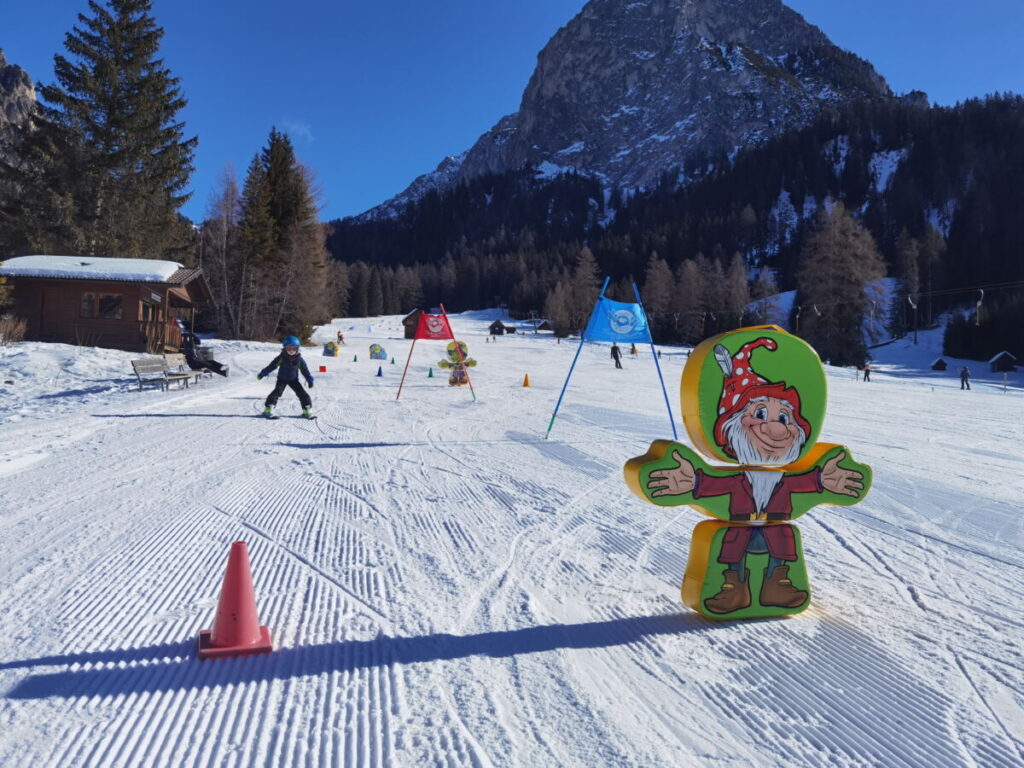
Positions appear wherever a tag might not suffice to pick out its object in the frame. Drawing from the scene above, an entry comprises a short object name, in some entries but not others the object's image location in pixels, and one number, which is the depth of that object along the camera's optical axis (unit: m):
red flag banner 14.48
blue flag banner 9.30
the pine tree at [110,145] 25.72
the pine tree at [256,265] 33.00
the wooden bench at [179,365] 15.07
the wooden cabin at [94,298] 21.41
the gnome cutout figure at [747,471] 3.29
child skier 11.06
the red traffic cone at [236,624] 2.85
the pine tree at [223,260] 34.00
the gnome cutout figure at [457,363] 17.11
